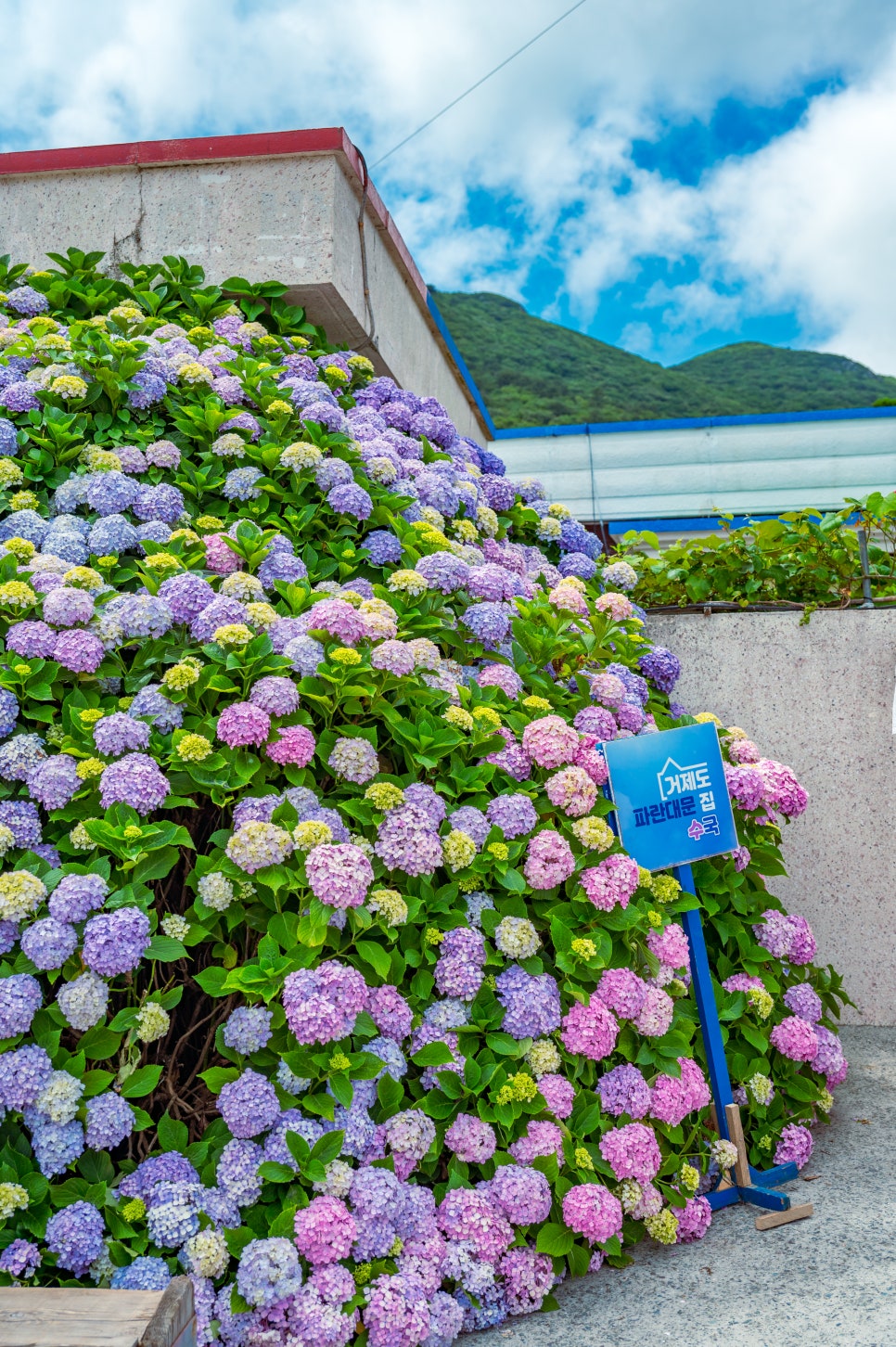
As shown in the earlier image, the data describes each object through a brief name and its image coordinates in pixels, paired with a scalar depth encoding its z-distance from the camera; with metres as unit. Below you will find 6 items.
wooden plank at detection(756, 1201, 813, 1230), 2.14
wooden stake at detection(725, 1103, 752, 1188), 2.29
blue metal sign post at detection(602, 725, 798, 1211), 2.34
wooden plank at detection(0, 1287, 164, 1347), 1.28
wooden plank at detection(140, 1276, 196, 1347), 1.28
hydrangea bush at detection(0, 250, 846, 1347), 1.73
